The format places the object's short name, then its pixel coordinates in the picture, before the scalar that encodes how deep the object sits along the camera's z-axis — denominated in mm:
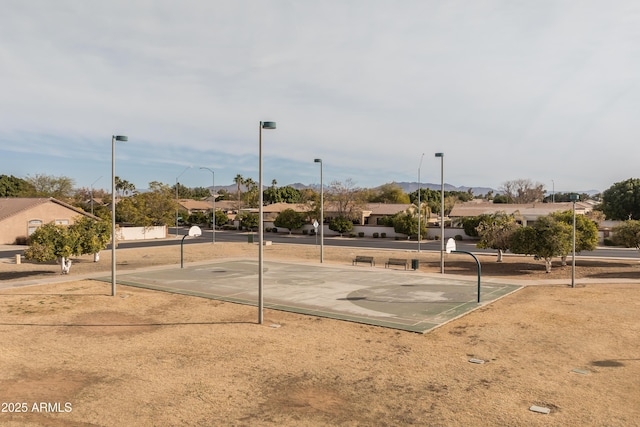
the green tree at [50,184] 100562
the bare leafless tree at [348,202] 80312
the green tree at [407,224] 67562
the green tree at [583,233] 35344
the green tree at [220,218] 96188
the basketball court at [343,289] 21016
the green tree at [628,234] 35188
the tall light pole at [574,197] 25750
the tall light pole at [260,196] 17422
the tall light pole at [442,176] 32150
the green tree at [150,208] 67375
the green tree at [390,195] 120062
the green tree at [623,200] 78375
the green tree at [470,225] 63094
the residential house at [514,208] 74438
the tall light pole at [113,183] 23062
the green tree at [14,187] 99438
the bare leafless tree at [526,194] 126062
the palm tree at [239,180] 135625
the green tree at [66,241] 29094
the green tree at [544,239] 32250
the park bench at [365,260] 38344
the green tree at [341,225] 75562
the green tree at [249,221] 87625
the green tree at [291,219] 81438
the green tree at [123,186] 126256
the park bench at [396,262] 36259
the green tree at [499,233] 37000
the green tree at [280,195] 144262
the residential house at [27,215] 56000
